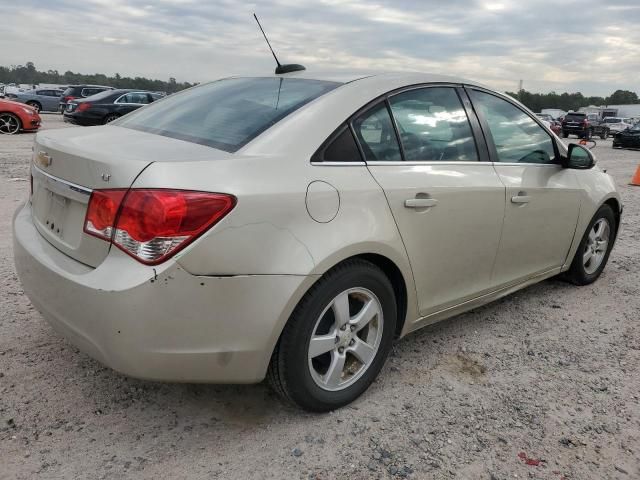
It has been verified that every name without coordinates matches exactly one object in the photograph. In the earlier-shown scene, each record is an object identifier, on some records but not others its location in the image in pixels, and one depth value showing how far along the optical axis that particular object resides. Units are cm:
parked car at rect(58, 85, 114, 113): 2542
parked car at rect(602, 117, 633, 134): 4113
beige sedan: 205
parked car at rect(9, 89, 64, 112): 2841
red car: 1506
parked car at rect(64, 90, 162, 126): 1808
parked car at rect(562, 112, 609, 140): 3347
